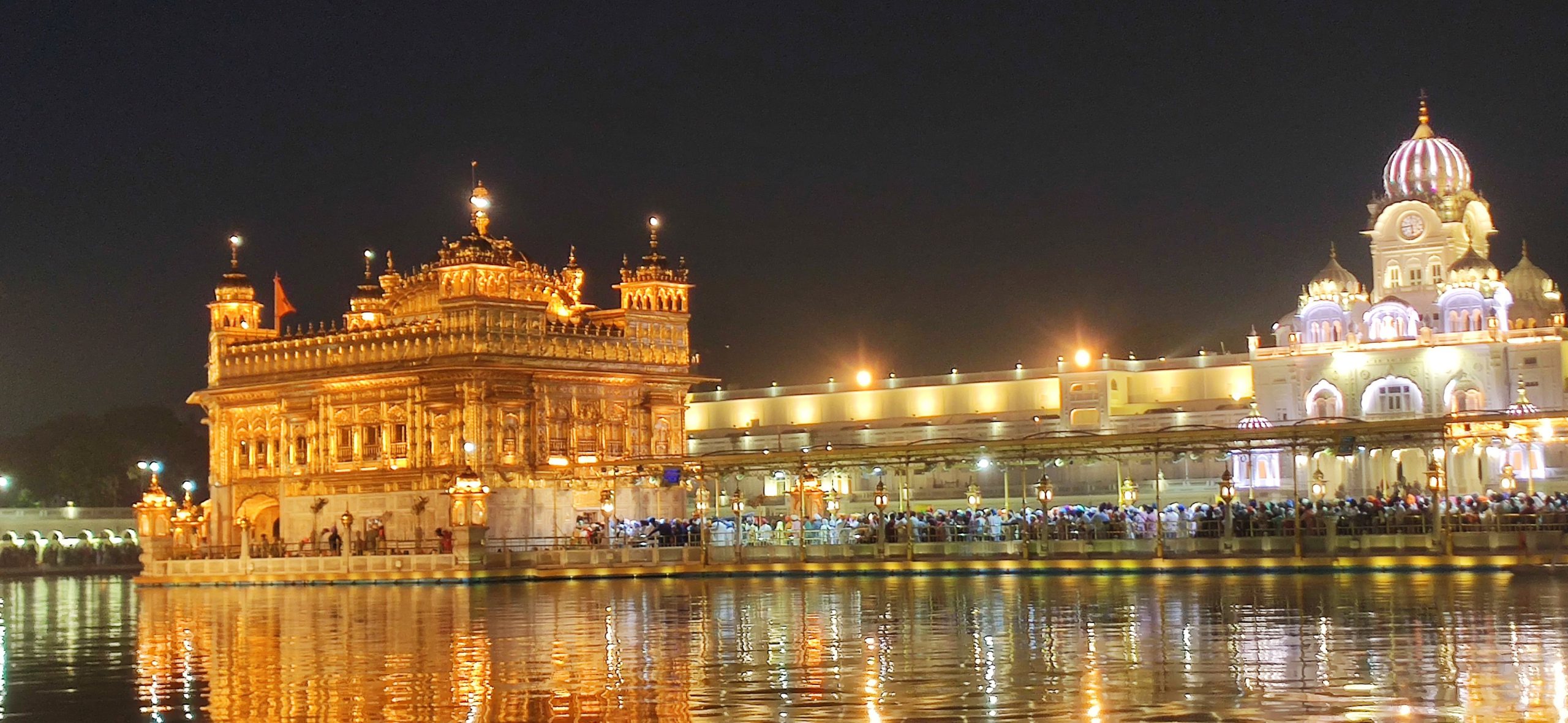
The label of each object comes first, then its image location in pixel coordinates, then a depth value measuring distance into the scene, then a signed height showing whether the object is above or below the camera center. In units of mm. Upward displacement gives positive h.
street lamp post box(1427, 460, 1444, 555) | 44656 +485
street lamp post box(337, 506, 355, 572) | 54438 +385
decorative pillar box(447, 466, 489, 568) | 52062 +705
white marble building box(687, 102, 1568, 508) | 88312 +6664
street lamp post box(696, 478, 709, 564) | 53062 +778
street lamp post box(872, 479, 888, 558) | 50781 +440
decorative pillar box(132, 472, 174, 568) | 59469 +857
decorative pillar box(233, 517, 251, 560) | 56375 +247
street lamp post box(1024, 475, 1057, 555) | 48500 +679
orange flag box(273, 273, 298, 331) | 67812 +8078
